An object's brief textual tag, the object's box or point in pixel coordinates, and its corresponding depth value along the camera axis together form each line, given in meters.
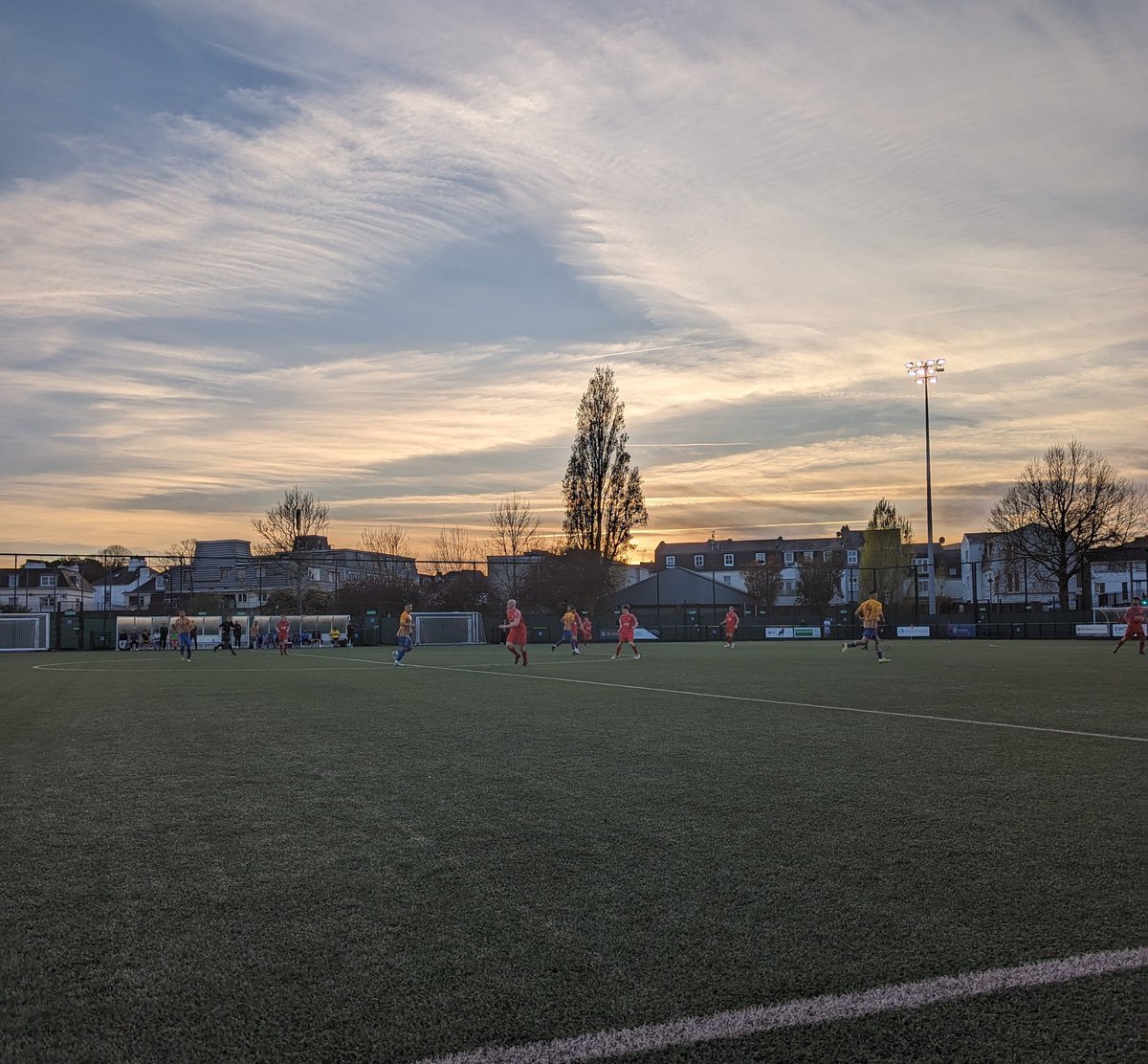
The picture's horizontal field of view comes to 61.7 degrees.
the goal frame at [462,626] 51.75
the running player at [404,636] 29.55
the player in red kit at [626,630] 33.57
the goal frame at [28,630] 45.91
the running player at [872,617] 29.28
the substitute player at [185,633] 34.56
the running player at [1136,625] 30.67
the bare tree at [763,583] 97.56
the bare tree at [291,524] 76.12
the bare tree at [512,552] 74.94
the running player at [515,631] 27.75
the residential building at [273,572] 67.88
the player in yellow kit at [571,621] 36.17
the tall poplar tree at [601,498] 71.06
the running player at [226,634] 43.99
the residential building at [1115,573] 68.50
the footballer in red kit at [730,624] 42.00
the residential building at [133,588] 92.06
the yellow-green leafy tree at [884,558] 76.75
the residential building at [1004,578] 71.31
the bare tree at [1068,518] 69.69
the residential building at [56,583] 89.09
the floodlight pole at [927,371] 51.66
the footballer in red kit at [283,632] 38.25
